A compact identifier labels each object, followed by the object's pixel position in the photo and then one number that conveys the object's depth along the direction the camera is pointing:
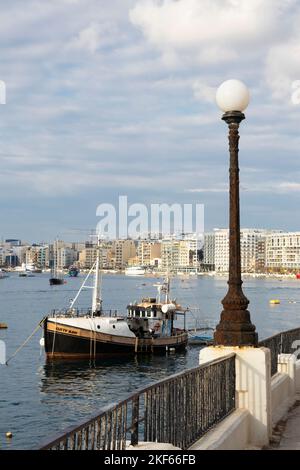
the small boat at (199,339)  61.06
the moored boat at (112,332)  48.56
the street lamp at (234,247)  9.59
